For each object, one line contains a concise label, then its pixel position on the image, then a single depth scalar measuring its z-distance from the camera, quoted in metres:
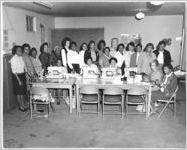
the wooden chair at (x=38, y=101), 5.63
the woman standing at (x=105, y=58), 7.22
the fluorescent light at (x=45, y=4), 6.19
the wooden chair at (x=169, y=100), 5.74
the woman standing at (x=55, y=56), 7.29
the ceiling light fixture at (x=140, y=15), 8.65
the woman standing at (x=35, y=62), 6.92
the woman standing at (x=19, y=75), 6.05
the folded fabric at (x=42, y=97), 5.82
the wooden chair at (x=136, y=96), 5.55
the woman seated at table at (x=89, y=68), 6.25
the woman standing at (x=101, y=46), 7.95
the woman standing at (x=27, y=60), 6.70
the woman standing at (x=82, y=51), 7.10
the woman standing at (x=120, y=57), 7.31
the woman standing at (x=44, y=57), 7.30
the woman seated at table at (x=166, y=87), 5.84
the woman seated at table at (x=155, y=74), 6.28
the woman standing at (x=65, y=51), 7.06
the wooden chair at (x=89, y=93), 5.66
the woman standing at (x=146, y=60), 6.98
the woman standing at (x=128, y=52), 7.43
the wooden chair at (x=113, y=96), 5.57
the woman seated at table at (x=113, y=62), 6.65
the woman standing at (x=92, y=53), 7.37
